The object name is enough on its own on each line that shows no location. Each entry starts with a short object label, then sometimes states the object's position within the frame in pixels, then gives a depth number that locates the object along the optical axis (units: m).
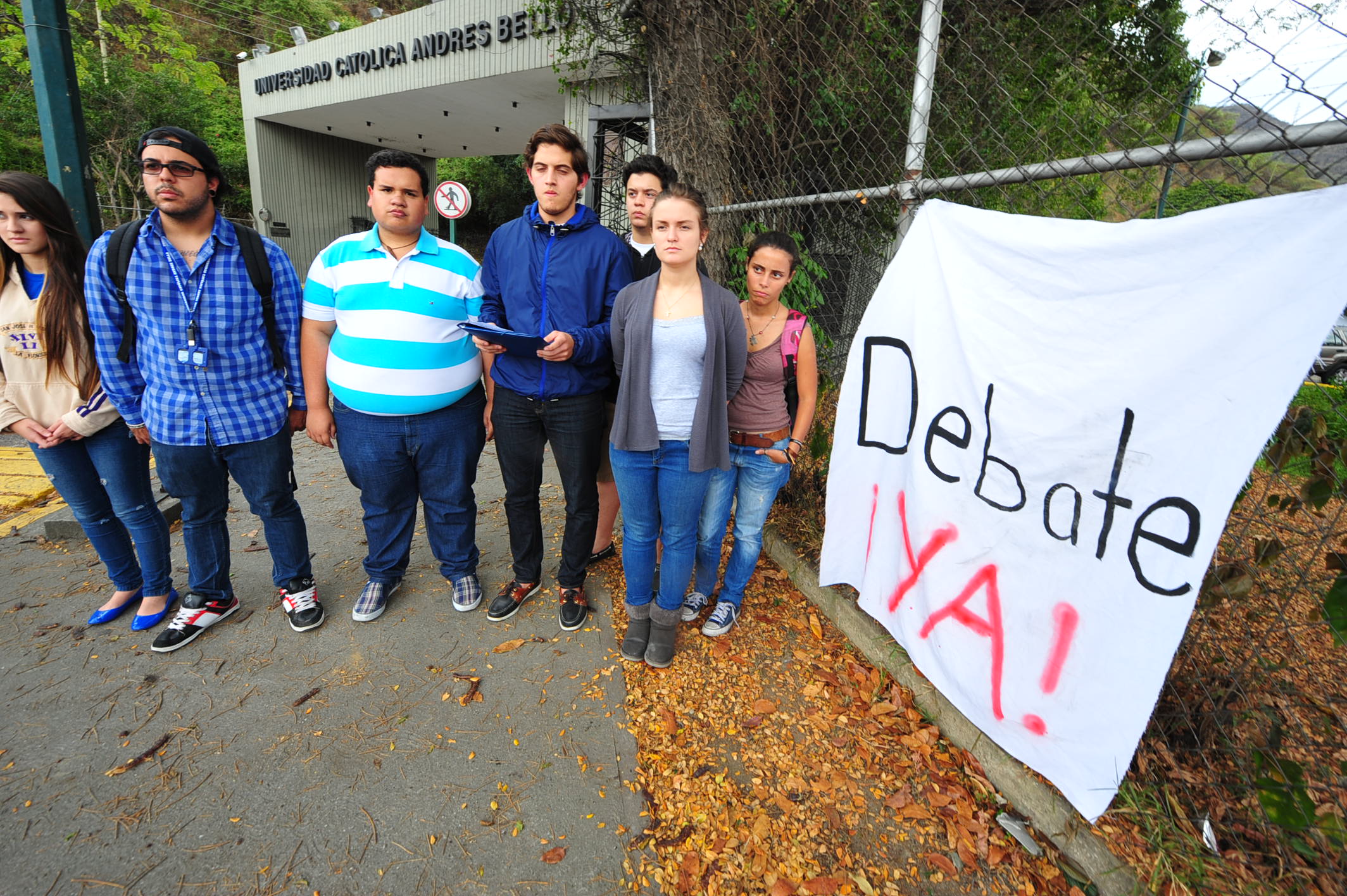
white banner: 1.46
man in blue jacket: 2.61
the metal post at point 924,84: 2.26
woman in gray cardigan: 2.34
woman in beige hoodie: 2.53
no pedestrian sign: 12.60
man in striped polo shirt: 2.61
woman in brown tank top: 2.61
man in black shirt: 3.10
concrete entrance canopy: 9.94
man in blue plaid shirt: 2.45
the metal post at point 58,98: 3.57
